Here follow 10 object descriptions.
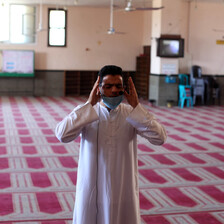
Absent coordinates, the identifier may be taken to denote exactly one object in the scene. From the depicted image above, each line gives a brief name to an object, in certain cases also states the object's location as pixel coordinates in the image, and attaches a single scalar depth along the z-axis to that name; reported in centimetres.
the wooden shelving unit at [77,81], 1756
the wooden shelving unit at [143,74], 1698
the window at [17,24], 1670
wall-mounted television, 1422
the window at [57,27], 1698
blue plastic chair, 1459
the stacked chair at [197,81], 1487
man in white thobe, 258
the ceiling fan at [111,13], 1562
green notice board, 1661
